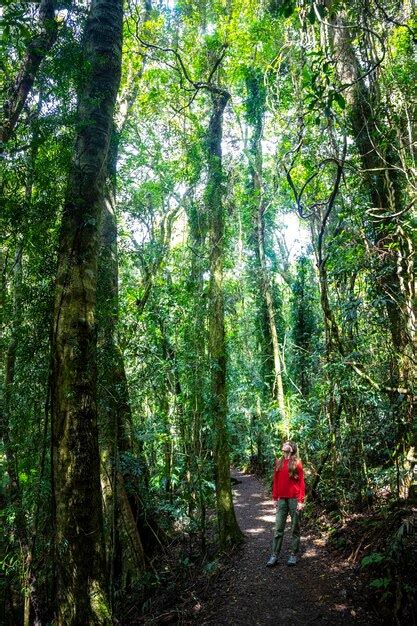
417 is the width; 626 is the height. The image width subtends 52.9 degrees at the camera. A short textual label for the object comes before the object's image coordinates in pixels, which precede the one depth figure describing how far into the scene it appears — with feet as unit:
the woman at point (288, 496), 20.04
